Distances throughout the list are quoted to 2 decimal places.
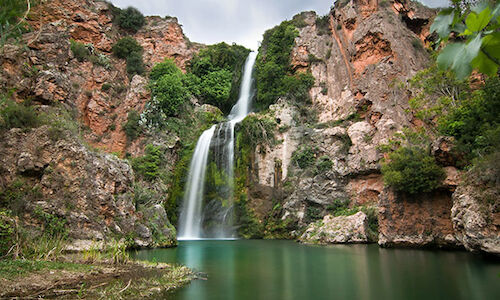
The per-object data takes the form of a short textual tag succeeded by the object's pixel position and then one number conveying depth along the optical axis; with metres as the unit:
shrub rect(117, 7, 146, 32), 36.53
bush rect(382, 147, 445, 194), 13.96
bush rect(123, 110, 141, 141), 28.06
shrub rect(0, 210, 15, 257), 7.55
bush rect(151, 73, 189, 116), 30.16
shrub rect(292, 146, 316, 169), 24.64
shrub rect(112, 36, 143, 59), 33.51
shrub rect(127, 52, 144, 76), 33.47
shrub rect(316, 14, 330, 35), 32.78
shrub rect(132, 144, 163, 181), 24.84
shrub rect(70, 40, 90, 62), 28.83
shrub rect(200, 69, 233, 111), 35.19
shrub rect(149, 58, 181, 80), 33.38
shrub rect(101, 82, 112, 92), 29.43
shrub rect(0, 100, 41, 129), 13.20
